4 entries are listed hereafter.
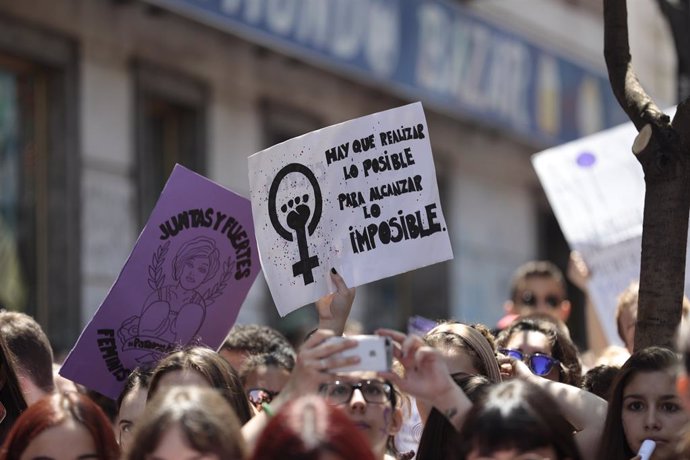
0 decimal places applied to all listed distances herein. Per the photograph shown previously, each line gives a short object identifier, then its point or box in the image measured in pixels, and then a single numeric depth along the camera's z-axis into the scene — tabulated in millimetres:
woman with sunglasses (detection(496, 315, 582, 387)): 11352
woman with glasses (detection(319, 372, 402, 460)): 8187
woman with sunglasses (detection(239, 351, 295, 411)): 12203
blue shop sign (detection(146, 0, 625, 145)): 26841
